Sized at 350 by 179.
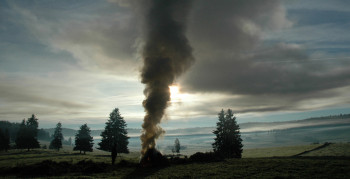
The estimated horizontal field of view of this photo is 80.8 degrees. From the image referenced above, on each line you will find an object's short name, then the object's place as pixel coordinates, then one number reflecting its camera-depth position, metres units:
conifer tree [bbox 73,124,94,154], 69.31
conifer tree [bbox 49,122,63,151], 83.94
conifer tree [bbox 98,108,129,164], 63.31
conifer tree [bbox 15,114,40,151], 73.75
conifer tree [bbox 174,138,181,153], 121.35
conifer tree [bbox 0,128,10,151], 73.17
